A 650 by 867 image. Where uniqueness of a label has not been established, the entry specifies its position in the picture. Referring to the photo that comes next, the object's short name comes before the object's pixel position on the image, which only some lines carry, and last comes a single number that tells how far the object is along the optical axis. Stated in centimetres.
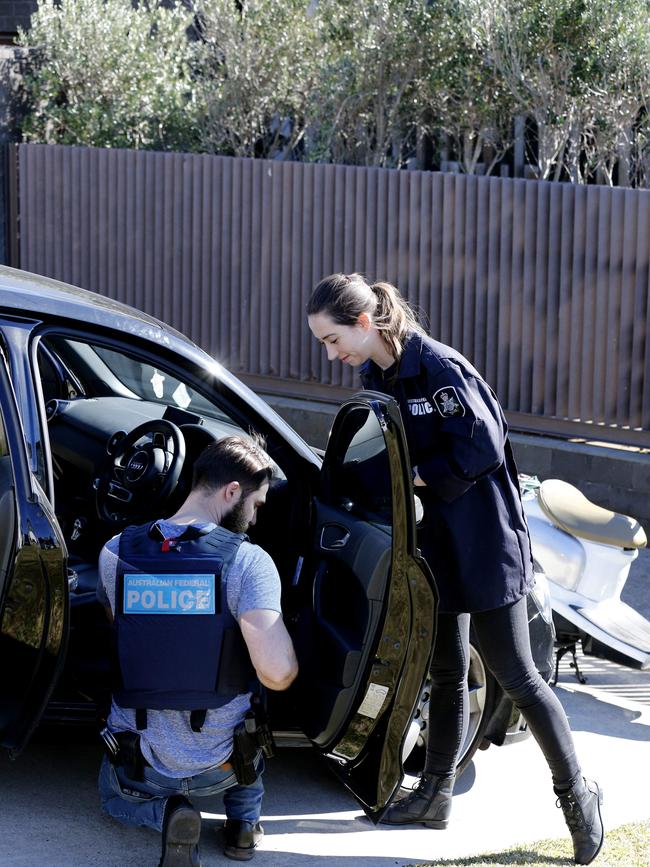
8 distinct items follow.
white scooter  536
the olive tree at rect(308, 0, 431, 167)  1098
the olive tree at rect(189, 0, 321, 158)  1180
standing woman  366
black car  363
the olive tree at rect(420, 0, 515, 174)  1055
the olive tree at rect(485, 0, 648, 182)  990
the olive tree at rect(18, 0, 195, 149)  1226
